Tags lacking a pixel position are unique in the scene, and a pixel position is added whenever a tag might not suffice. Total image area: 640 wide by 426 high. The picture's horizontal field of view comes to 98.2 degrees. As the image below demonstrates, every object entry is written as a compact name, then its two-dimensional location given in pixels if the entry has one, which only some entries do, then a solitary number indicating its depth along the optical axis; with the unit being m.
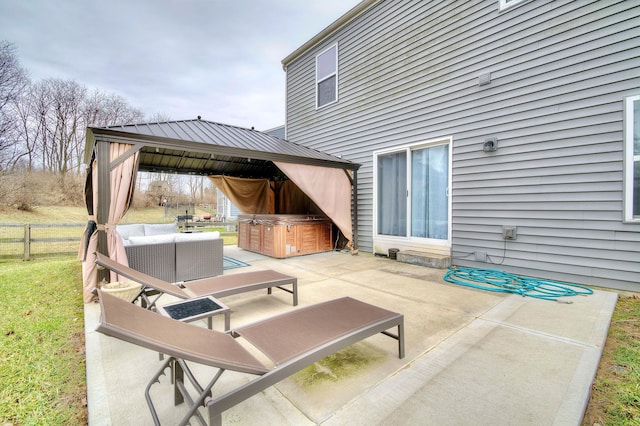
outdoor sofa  4.11
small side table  2.20
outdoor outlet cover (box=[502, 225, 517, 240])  4.60
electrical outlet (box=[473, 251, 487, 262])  4.97
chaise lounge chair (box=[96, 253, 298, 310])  2.64
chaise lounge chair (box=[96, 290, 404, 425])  1.26
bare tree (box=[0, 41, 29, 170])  11.89
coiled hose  3.70
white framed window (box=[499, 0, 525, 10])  4.57
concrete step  5.20
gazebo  3.68
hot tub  6.43
